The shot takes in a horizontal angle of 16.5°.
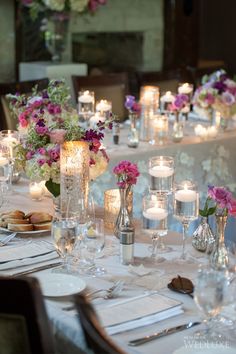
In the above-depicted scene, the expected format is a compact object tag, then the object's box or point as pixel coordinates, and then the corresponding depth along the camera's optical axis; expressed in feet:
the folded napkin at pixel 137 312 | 6.53
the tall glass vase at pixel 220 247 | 7.53
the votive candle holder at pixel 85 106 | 15.29
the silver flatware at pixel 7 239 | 8.57
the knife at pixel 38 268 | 7.68
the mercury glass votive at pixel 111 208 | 9.26
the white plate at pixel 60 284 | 7.13
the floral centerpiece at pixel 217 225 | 7.71
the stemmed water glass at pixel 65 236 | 7.68
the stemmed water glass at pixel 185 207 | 8.48
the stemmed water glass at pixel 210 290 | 5.94
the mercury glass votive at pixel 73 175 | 9.10
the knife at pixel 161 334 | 6.28
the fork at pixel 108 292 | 7.14
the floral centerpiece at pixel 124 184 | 8.70
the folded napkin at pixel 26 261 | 7.84
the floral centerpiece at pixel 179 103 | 15.51
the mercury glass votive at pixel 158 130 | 14.46
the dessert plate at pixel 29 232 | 8.81
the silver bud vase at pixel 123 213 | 8.85
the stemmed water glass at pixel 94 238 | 7.93
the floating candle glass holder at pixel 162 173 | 10.37
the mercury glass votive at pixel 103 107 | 15.14
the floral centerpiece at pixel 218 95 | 15.34
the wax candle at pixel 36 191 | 10.33
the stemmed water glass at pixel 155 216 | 8.18
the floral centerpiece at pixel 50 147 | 9.31
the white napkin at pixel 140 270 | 7.75
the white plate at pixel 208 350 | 6.10
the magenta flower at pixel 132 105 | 14.55
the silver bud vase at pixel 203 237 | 8.50
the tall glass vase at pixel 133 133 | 14.01
